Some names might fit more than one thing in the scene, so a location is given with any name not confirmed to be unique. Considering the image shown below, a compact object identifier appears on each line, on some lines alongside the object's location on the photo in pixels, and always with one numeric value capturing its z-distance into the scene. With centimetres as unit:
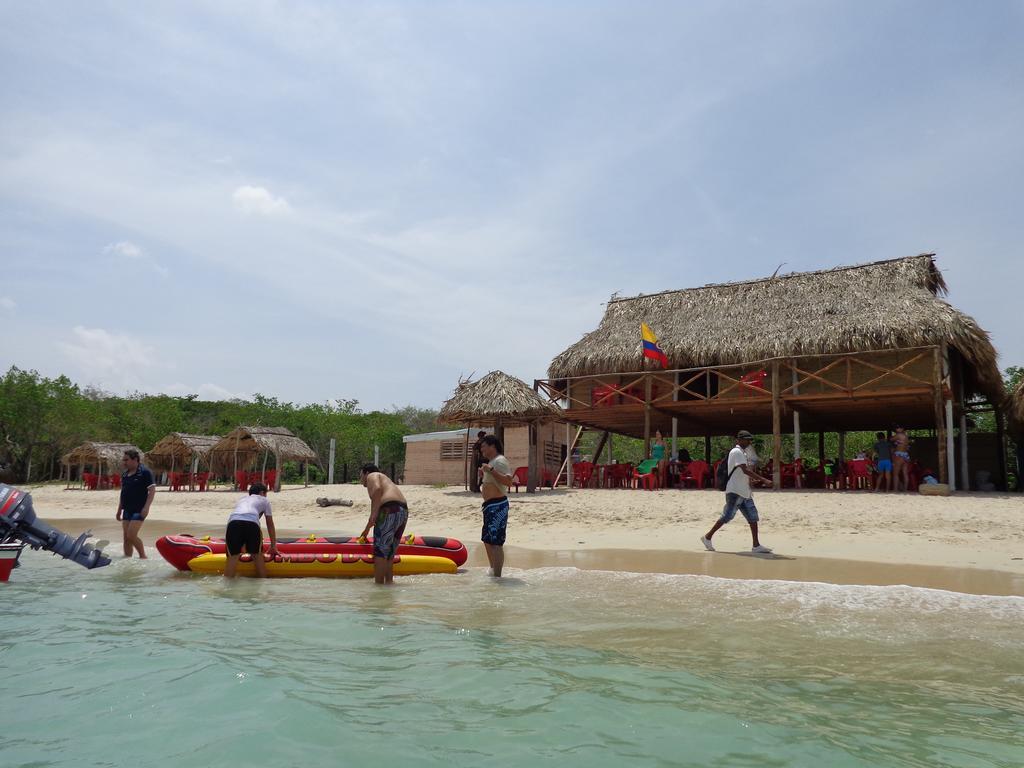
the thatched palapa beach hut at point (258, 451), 2203
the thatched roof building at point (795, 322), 1466
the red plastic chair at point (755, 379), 1593
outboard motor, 657
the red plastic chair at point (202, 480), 2338
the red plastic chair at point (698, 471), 1522
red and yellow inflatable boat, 752
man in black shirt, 805
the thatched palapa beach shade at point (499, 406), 1504
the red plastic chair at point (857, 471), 1459
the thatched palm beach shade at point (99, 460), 2642
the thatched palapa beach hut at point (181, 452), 2488
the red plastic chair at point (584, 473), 1719
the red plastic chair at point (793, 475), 1499
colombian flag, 1689
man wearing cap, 820
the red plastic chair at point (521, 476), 1787
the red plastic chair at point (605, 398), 1768
